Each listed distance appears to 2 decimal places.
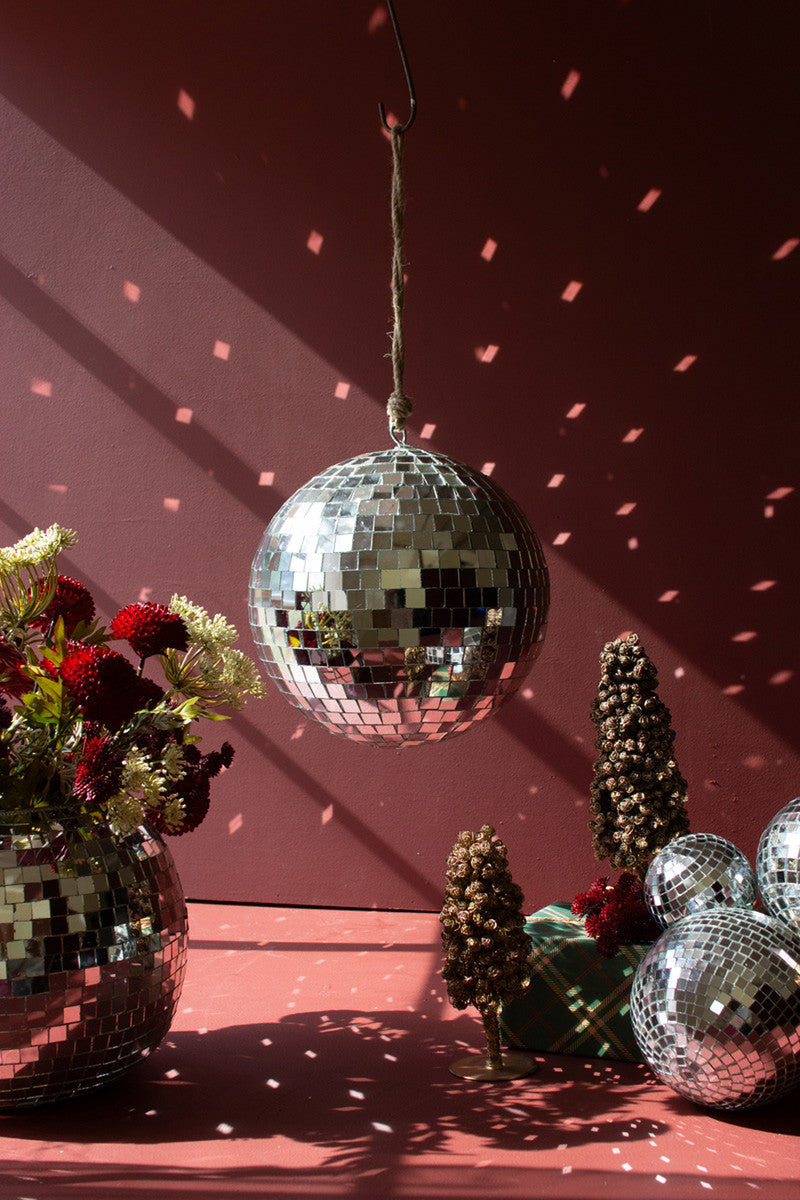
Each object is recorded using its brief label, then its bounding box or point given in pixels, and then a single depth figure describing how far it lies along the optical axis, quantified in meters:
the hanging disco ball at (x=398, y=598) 0.99
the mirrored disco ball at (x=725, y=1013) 1.42
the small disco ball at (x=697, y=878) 1.65
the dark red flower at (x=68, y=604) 1.58
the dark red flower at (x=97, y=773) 1.38
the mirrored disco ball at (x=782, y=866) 1.62
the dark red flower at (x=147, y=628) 1.43
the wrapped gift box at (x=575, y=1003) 1.70
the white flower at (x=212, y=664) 1.53
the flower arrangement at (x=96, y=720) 1.42
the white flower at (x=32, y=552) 1.48
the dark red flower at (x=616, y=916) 1.71
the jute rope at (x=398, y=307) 1.23
